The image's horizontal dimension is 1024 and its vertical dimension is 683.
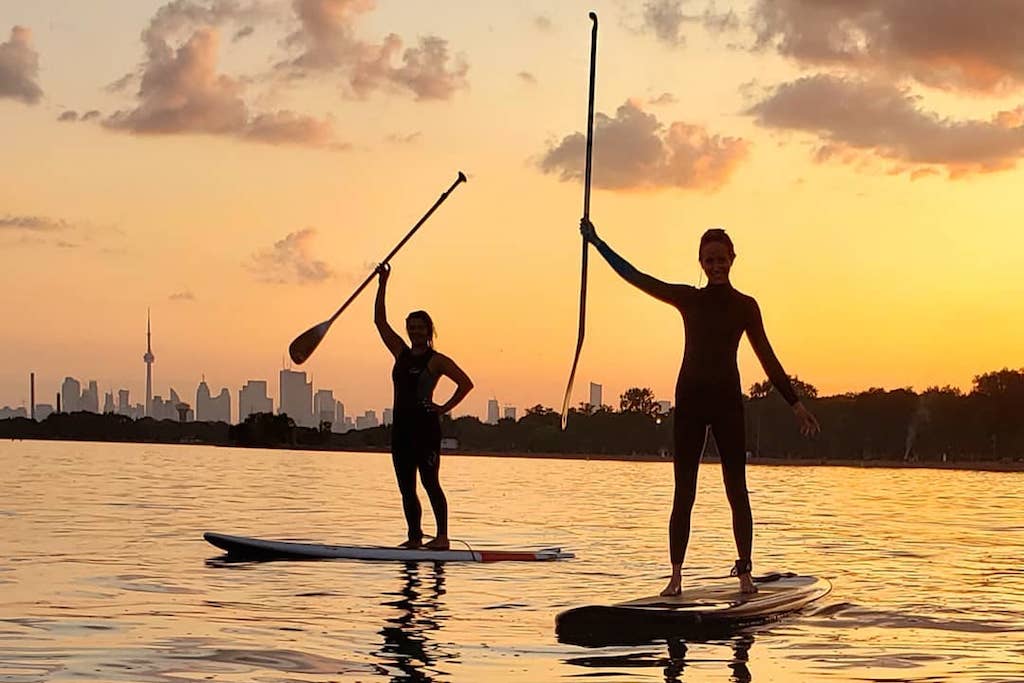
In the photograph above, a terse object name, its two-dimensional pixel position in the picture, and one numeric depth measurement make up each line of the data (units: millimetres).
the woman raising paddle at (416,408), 15664
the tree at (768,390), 179125
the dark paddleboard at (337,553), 15523
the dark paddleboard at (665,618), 9992
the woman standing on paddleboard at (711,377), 11031
